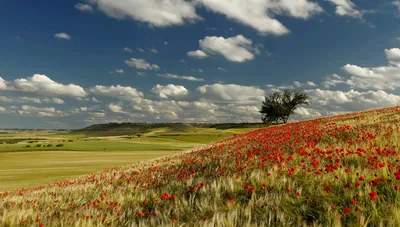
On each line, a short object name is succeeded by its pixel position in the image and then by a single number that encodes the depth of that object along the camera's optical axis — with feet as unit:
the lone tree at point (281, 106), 318.32
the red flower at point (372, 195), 14.21
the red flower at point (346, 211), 14.01
